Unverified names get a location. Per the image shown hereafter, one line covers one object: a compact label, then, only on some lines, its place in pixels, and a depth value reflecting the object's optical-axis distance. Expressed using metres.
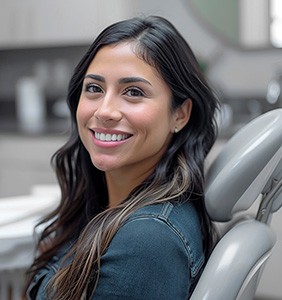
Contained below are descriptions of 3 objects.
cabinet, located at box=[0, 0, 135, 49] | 3.46
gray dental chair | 1.08
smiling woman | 1.07
